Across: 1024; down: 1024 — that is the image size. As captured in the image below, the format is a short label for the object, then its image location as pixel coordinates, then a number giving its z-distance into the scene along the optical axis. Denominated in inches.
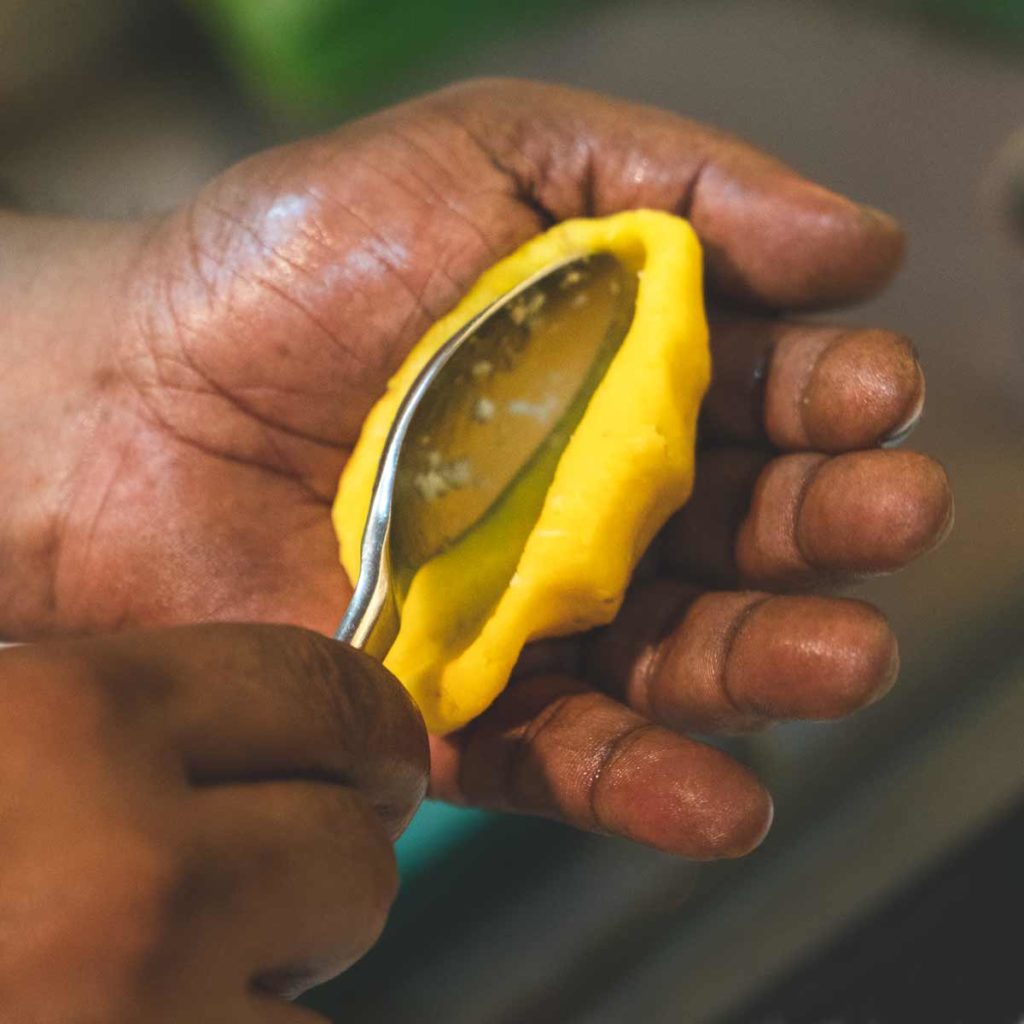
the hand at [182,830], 10.6
